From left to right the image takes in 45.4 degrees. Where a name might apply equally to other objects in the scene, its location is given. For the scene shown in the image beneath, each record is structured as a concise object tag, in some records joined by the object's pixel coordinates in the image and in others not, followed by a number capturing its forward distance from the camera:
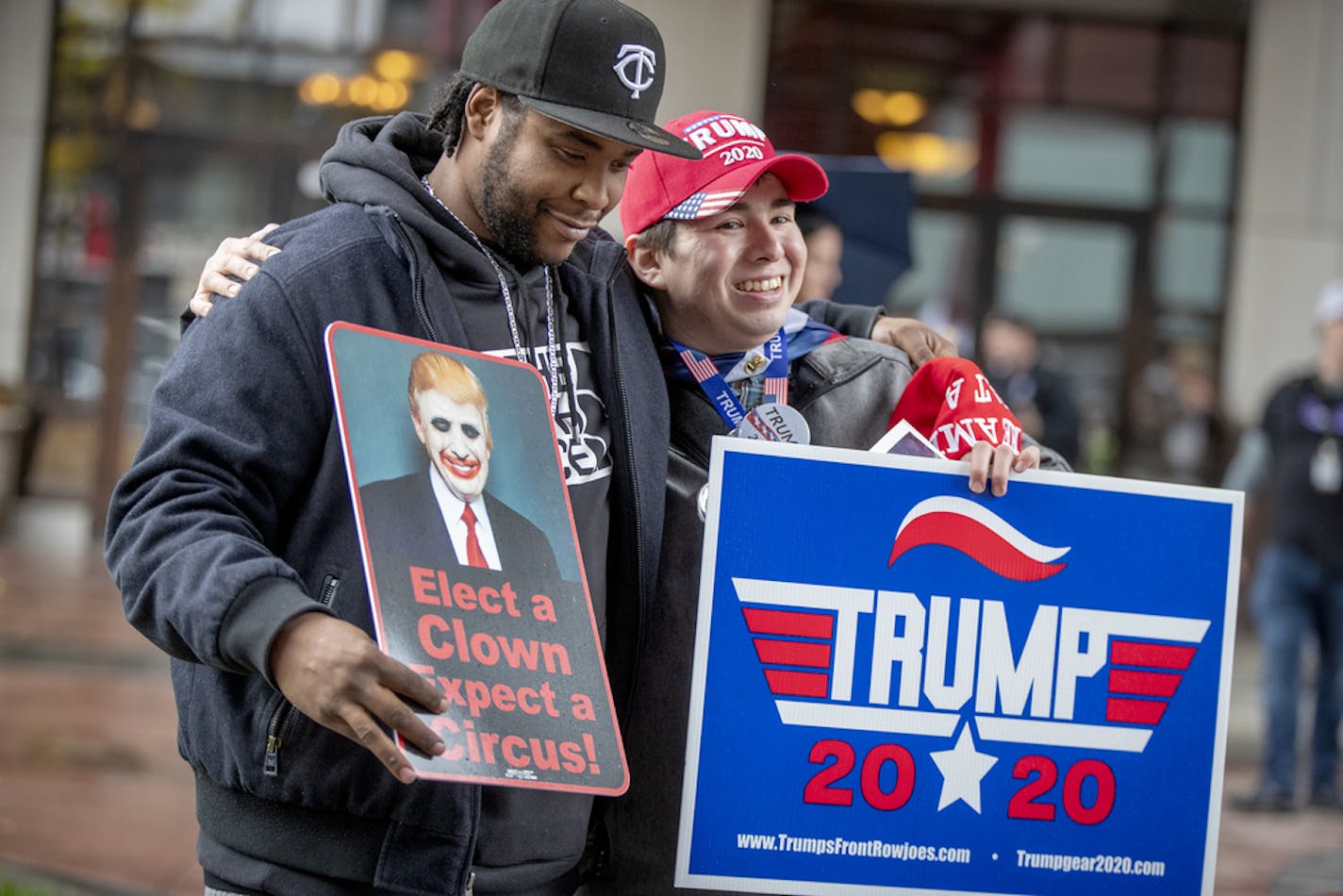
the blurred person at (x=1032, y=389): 9.02
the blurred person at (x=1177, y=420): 11.39
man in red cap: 2.51
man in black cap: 1.89
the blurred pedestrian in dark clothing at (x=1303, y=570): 7.34
